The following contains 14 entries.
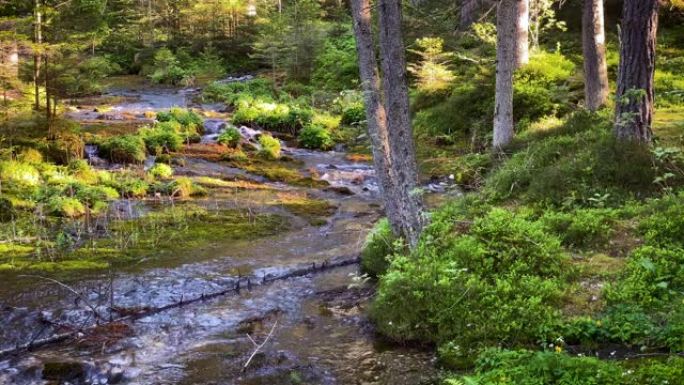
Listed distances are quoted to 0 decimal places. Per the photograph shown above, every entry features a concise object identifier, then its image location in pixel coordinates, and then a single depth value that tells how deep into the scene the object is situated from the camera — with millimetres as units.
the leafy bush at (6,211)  11664
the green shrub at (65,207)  11945
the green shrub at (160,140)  17547
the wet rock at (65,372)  6031
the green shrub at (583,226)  7477
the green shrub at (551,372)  4641
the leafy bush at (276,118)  21984
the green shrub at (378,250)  8664
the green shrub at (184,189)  13922
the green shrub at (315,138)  20406
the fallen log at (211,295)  6801
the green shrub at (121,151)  16422
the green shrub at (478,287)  6023
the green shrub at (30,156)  14039
